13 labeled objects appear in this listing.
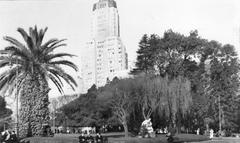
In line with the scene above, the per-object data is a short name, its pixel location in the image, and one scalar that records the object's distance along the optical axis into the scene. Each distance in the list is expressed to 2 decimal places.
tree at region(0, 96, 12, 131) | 85.54
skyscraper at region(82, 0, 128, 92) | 192.62
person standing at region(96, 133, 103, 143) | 29.23
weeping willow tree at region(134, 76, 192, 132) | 47.56
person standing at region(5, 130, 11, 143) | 24.29
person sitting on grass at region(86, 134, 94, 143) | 29.78
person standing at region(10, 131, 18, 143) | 24.69
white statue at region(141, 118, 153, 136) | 33.69
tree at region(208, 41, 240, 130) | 60.75
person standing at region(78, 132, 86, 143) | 28.82
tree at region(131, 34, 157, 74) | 59.69
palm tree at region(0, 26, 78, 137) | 32.41
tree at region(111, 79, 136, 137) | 48.66
